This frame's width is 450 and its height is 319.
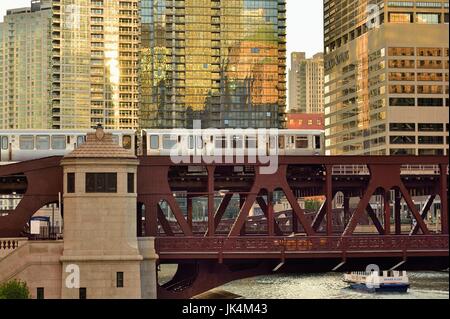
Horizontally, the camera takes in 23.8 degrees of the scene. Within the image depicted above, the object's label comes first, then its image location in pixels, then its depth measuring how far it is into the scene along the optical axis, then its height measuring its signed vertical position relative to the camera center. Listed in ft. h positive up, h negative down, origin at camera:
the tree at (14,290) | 194.70 -21.20
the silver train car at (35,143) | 274.16 +8.22
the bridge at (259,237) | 220.23 -13.21
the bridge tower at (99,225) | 205.46 -9.75
